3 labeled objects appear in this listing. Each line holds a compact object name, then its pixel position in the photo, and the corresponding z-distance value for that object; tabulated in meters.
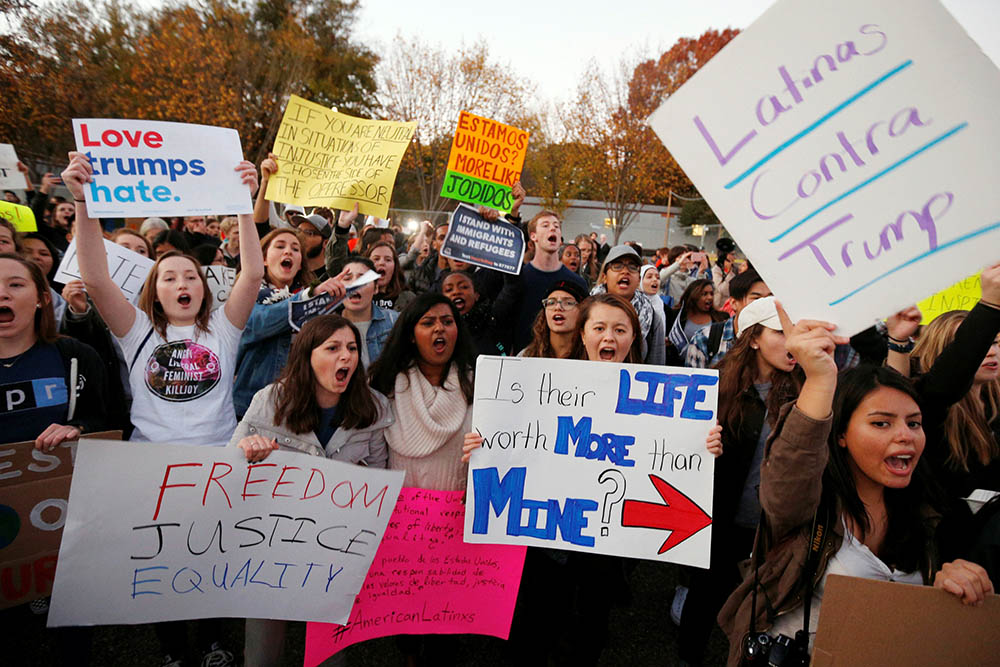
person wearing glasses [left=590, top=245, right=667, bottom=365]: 4.31
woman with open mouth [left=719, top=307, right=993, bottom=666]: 1.67
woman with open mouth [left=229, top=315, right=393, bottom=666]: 2.41
